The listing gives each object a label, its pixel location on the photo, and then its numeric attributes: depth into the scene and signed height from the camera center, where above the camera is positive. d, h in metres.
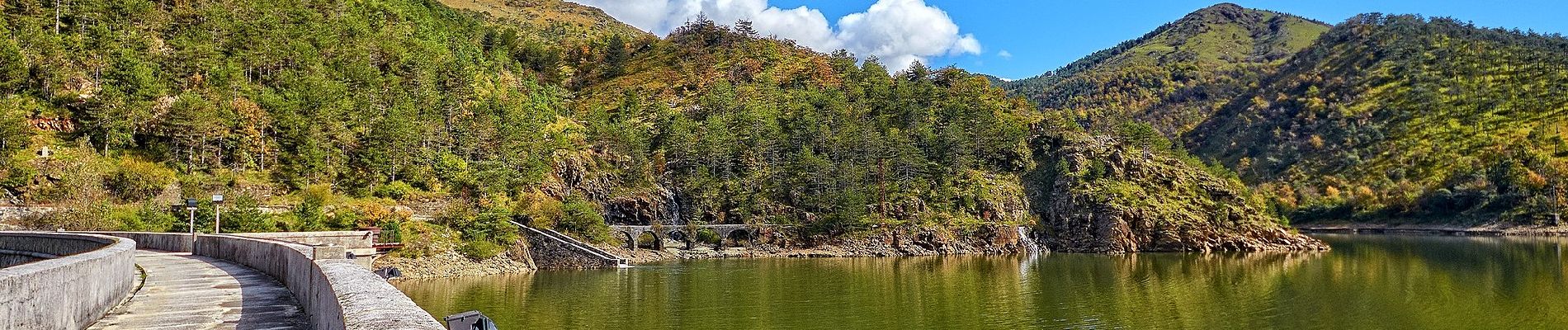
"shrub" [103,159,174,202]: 57.41 +2.04
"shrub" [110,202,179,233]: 48.62 -0.52
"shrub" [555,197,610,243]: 84.81 -1.72
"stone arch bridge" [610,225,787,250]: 94.69 -3.46
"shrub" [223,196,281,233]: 51.59 -0.59
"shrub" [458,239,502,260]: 66.62 -3.39
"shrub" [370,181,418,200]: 74.26 +1.46
